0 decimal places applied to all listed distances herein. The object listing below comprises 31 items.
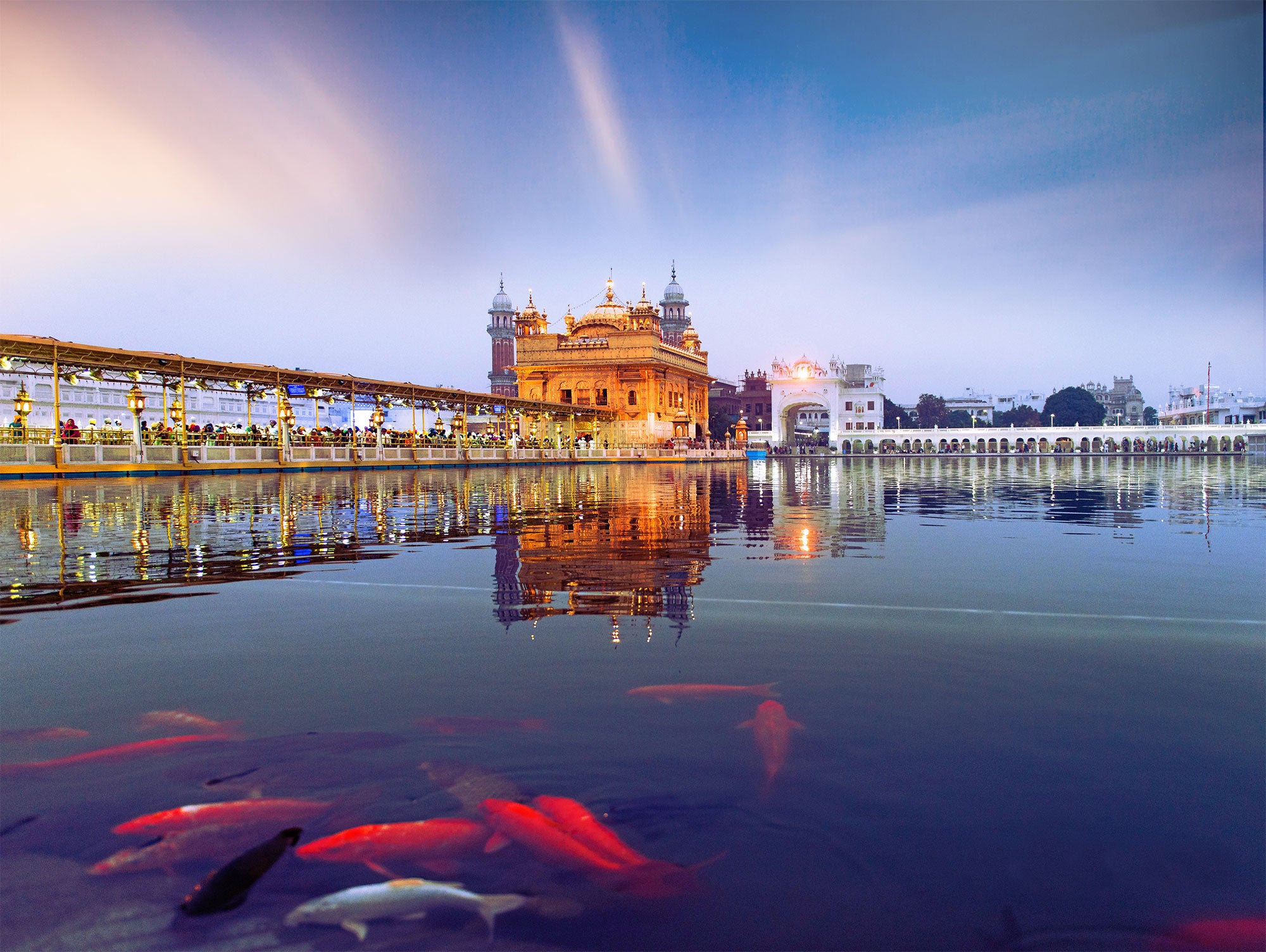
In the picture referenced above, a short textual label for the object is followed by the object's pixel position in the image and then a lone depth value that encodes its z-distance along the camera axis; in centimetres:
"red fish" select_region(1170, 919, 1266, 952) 174
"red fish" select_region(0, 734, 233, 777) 263
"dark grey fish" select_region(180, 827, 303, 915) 186
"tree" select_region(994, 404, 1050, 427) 14912
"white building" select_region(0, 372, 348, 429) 8325
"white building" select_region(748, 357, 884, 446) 10538
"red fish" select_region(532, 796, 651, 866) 209
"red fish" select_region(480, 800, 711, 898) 195
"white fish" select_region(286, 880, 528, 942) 183
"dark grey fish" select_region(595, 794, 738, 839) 220
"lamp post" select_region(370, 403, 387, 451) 3888
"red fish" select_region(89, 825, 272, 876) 203
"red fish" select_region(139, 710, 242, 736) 297
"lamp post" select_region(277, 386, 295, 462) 3209
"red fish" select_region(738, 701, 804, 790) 264
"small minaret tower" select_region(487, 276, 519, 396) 13350
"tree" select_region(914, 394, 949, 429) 14825
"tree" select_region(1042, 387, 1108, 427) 13125
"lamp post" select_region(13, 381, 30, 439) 2388
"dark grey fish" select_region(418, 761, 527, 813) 238
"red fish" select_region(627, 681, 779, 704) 328
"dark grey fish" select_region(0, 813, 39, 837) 220
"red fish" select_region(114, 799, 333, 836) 221
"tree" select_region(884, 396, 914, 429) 13538
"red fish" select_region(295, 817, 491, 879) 205
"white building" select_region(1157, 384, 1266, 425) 13762
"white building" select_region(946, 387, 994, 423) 16812
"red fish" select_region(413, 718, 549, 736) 293
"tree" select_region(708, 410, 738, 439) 10825
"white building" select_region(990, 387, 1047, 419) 17578
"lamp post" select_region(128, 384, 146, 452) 2598
